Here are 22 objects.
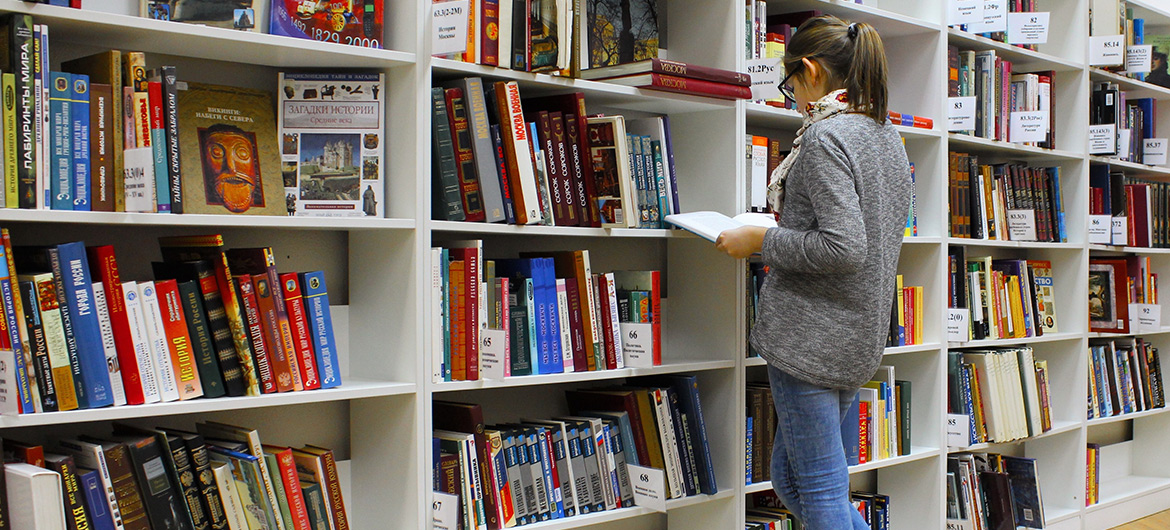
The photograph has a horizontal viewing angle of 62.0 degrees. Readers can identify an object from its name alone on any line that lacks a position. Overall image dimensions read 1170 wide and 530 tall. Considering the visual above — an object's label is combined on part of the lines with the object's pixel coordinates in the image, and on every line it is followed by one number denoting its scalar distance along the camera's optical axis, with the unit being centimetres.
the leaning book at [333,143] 191
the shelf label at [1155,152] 402
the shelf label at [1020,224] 340
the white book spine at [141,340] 159
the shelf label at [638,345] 223
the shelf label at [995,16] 304
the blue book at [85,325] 153
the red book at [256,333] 172
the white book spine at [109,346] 157
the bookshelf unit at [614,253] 181
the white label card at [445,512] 189
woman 188
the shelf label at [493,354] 195
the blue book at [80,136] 154
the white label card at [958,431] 306
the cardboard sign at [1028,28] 317
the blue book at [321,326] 182
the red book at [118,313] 158
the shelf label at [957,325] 307
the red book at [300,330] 178
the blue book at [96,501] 155
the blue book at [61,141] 153
